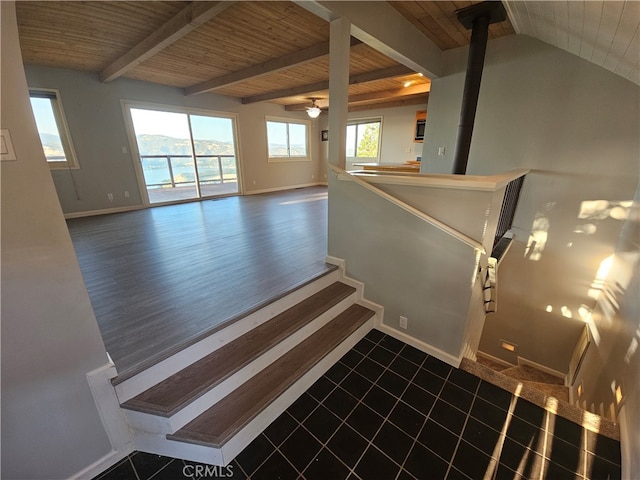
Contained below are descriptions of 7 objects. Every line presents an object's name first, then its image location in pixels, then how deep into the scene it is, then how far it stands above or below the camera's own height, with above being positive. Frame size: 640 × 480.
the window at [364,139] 7.12 +0.63
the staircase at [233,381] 1.30 -1.31
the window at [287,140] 7.18 +0.62
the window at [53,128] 3.89 +0.51
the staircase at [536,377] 3.40 -3.11
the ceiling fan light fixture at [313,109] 6.29 +1.25
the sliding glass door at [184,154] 5.13 +0.17
